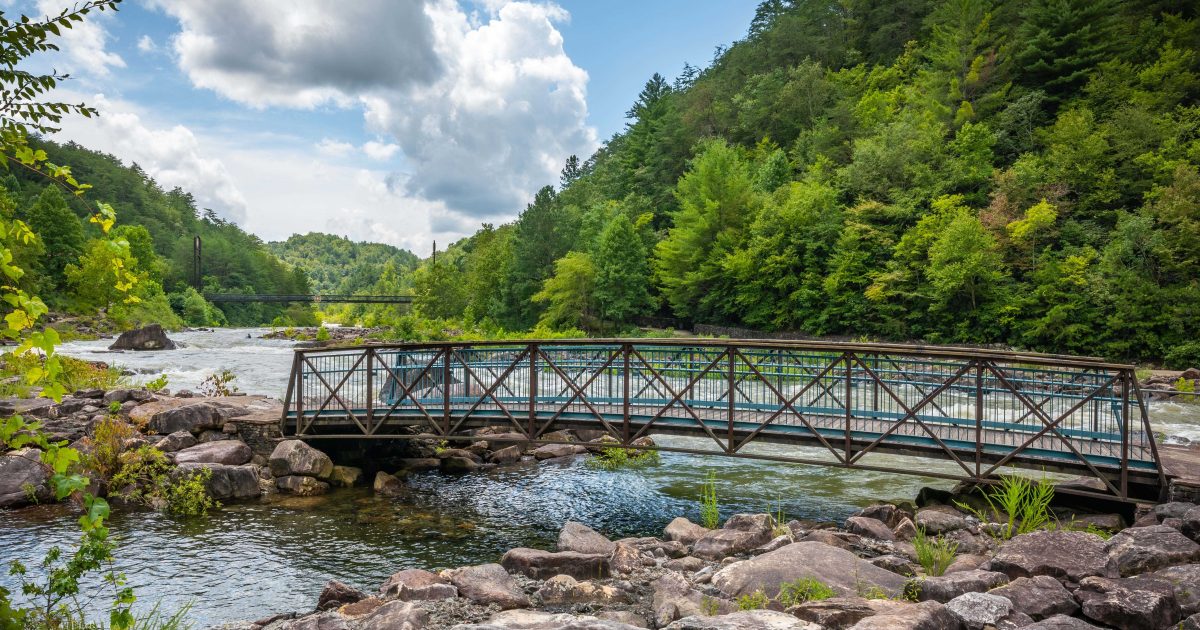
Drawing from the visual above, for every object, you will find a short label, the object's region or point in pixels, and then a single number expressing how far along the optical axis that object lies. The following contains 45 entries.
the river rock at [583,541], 10.70
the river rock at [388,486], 15.28
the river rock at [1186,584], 6.71
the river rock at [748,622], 6.53
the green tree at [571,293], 50.78
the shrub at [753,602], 7.75
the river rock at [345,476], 15.72
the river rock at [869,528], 11.02
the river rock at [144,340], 40.69
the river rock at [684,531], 11.34
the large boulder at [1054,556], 7.92
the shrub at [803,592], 7.84
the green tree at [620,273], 51.34
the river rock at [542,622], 6.66
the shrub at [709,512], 12.14
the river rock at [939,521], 11.45
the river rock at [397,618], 7.48
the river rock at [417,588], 8.77
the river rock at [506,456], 18.33
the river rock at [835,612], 6.81
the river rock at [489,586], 8.71
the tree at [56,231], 56.81
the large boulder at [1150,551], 7.82
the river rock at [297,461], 15.31
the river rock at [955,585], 7.53
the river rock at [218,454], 14.90
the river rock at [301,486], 14.87
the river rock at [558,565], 9.97
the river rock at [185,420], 16.59
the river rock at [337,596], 8.75
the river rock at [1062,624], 6.24
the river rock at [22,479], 13.09
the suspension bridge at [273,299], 85.56
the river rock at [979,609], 6.54
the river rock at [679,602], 7.82
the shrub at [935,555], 9.16
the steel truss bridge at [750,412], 11.33
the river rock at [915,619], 6.37
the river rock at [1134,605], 6.43
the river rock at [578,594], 8.80
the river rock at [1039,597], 6.87
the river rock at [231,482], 14.14
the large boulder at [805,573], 8.33
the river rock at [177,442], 15.55
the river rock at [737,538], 10.43
